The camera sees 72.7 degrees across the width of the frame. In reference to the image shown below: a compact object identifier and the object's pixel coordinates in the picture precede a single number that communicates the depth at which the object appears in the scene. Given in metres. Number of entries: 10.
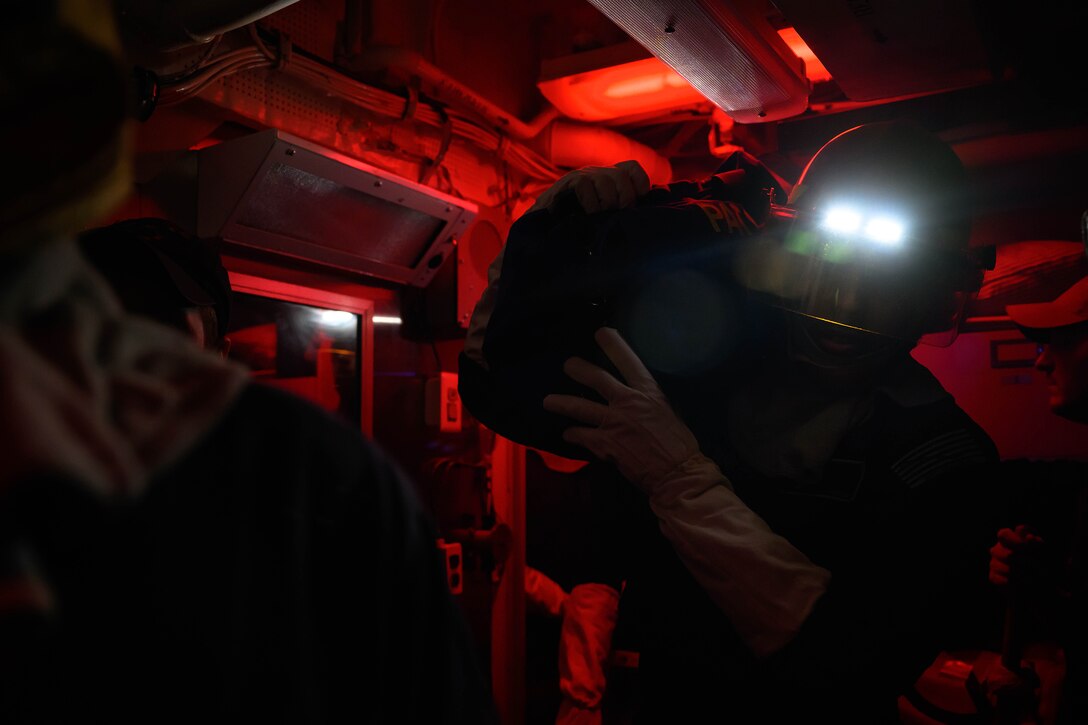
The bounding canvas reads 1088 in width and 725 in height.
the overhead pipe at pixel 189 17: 1.69
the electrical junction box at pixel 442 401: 3.15
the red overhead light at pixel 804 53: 3.11
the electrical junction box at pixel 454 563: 3.12
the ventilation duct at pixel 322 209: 2.18
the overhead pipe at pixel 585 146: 3.75
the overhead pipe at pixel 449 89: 2.65
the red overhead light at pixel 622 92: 3.16
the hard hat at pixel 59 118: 0.42
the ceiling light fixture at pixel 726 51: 2.13
